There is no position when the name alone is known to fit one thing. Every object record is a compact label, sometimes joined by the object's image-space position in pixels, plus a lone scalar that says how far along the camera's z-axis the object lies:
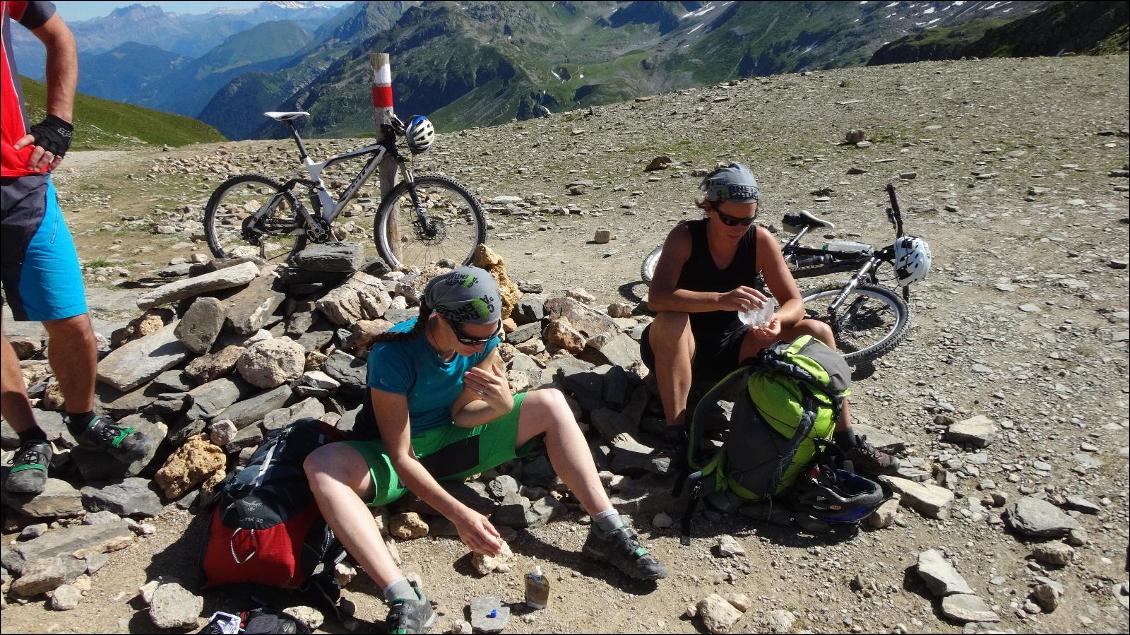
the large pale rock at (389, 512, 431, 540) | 4.32
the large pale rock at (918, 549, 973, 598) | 3.76
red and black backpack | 3.68
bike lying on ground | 6.23
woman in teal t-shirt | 3.58
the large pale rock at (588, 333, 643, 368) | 5.88
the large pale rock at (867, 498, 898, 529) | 4.30
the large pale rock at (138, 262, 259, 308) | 5.83
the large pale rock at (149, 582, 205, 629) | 3.51
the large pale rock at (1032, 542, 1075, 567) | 3.91
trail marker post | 7.59
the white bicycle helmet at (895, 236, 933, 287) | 6.55
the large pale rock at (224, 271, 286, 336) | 5.67
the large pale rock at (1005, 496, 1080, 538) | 4.12
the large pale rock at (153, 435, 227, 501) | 4.57
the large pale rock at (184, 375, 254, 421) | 4.98
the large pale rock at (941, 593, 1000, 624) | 3.62
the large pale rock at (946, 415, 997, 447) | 5.00
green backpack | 4.29
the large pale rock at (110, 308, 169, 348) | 5.75
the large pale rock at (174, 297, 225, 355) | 5.50
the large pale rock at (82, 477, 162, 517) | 4.41
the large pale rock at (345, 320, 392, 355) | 5.75
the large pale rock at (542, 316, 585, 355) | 6.17
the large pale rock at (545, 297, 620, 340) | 6.30
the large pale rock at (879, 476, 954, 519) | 4.40
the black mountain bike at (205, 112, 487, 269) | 7.85
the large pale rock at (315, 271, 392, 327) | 5.94
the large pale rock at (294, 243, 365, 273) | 6.15
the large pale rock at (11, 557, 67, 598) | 3.67
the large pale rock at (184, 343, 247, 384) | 5.31
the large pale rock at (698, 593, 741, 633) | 3.62
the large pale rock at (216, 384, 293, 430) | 5.01
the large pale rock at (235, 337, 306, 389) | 5.23
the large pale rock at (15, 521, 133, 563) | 3.96
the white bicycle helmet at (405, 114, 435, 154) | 7.73
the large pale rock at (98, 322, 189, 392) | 5.18
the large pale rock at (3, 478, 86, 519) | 4.26
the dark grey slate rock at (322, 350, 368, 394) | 5.31
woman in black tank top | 4.55
